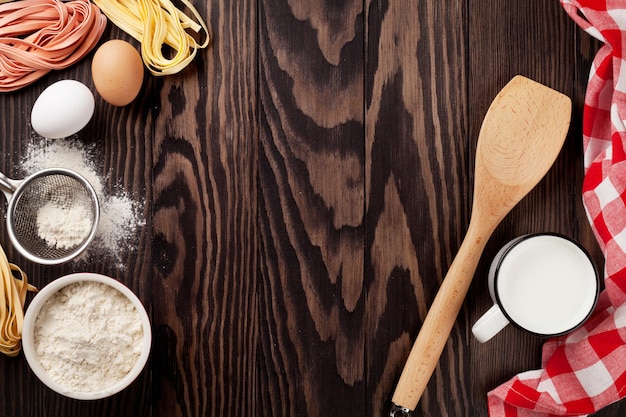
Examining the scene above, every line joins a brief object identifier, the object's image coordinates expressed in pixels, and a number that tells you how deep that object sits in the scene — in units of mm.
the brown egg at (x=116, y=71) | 682
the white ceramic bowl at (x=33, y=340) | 647
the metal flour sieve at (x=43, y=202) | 687
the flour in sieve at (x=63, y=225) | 689
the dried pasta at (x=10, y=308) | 685
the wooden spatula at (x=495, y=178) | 694
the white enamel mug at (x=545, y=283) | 682
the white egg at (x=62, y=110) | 671
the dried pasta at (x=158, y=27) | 712
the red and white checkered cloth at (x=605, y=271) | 692
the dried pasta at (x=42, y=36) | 709
